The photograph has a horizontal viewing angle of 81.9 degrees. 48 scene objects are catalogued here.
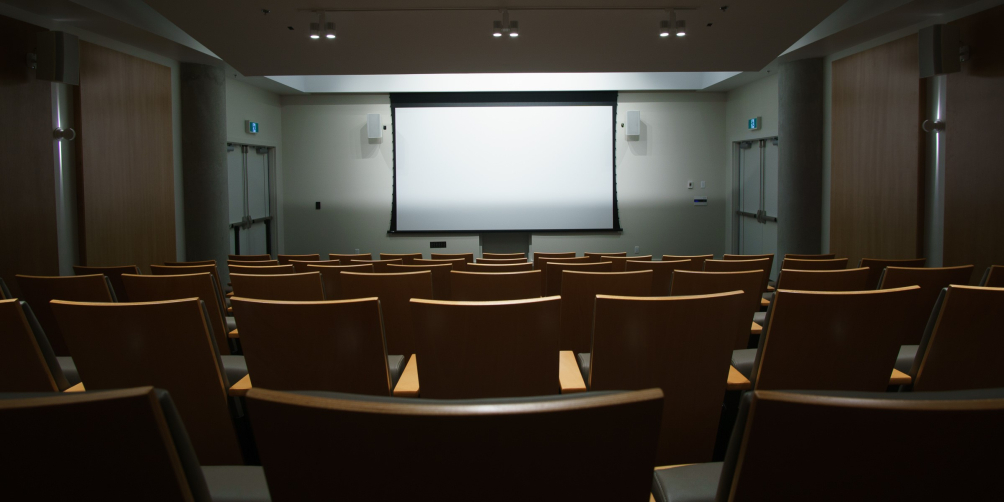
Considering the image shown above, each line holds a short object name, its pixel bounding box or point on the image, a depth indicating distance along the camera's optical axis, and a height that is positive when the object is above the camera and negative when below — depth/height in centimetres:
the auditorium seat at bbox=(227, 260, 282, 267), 484 -37
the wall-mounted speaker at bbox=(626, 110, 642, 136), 1048 +173
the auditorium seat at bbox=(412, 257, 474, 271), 457 -36
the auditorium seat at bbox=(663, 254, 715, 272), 437 -35
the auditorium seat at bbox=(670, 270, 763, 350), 288 -33
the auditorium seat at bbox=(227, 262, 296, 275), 405 -35
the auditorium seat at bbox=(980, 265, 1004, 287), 298 -33
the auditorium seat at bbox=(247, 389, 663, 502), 71 -29
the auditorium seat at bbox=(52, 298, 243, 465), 175 -42
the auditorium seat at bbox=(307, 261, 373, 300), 371 -39
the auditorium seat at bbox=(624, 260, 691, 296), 405 -39
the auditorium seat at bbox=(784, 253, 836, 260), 483 -35
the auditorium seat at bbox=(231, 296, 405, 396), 179 -40
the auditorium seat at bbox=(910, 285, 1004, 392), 182 -41
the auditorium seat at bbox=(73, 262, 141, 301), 406 -39
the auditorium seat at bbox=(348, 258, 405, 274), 441 -36
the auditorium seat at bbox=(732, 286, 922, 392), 178 -39
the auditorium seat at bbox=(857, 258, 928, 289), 416 -36
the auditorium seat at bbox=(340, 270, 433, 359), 285 -37
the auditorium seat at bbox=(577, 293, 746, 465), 172 -41
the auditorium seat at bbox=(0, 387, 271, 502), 74 -30
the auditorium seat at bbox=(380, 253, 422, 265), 521 -37
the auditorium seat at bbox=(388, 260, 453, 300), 377 -40
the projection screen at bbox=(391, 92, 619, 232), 1042 +102
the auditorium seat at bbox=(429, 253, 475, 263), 538 -38
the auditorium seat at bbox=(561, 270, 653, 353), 282 -37
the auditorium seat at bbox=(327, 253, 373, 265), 574 -39
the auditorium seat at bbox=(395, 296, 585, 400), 170 -39
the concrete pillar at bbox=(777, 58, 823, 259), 779 +86
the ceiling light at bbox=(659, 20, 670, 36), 577 +190
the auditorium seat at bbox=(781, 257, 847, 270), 411 -35
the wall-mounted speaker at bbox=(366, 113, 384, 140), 1045 +165
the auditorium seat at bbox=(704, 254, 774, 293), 397 -34
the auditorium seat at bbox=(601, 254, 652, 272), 404 -34
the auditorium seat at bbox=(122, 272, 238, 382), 298 -37
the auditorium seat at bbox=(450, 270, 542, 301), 284 -33
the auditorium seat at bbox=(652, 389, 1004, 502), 71 -30
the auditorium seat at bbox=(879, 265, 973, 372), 286 -35
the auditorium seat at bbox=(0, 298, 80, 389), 167 -40
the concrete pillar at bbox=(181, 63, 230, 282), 788 +82
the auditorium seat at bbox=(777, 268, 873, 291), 294 -33
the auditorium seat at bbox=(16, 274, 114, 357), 299 -38
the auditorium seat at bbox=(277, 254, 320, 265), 567 -39
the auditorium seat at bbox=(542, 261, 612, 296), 369 -34
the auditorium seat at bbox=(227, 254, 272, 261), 566 -37
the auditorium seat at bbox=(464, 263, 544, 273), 367 -32
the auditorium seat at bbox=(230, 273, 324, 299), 290 -34
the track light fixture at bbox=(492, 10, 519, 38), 568 +190
